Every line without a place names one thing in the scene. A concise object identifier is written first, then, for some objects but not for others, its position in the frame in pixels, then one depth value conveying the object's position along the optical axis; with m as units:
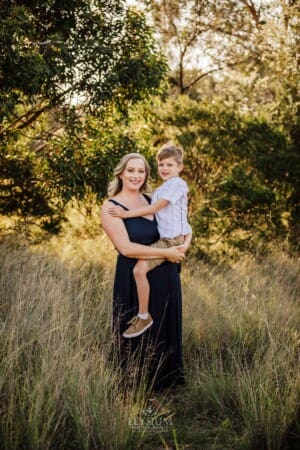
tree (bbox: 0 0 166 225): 6.69
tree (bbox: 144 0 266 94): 15.23
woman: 4.64
